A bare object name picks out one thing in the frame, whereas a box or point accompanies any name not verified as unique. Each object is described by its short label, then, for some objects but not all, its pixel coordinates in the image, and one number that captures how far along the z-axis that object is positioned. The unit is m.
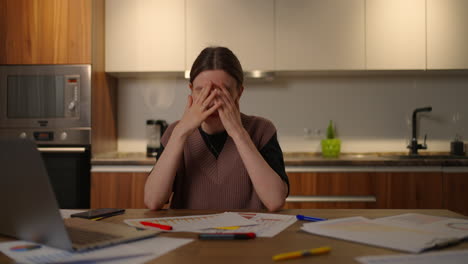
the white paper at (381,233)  0.79
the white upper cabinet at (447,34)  2.90
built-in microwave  2.79
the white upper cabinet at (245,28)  2.95
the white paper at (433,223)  0.91
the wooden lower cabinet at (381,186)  2.64
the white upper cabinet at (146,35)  2.99
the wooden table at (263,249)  0.72
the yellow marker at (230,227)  0.94
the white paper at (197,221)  0.96
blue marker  1.06
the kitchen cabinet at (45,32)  2.79
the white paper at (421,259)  0.69
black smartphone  1.10
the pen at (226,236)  0.85
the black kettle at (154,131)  3.08
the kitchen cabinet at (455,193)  2.64
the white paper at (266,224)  0.91
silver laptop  0.69
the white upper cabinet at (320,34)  2.92
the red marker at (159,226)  0.93
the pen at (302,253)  0.72
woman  1.32
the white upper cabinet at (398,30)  2.91
